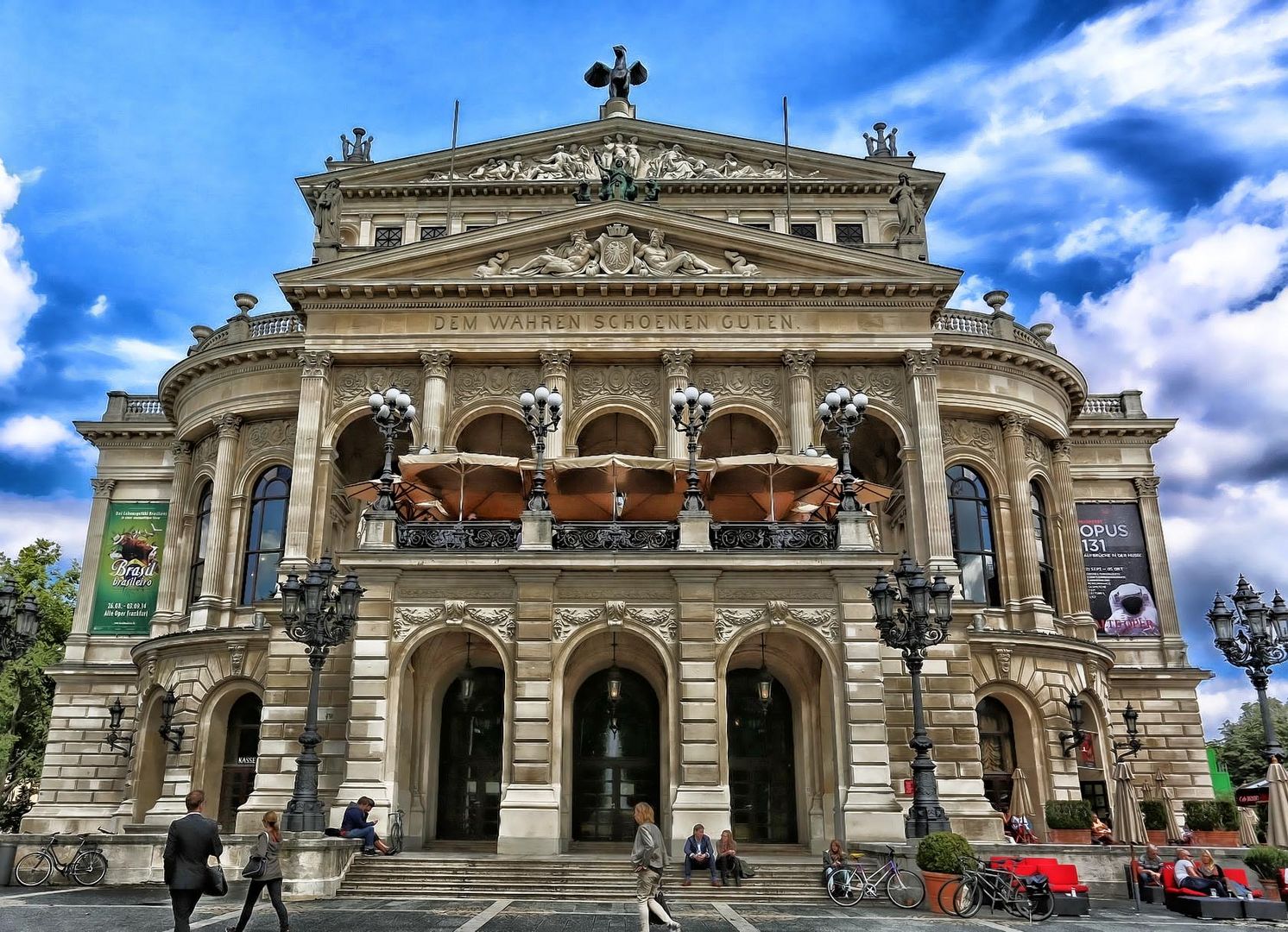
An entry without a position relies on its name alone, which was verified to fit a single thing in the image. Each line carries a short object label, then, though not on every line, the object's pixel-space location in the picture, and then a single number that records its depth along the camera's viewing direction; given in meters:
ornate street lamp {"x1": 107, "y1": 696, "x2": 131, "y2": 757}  37.60
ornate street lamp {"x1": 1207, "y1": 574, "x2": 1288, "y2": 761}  21.67
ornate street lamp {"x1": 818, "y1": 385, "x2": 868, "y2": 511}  24.27
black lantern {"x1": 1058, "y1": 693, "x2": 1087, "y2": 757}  33.53
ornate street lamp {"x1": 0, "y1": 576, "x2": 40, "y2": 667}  20.89
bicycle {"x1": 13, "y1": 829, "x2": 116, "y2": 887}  21.31
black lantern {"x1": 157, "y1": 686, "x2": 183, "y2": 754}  33.97
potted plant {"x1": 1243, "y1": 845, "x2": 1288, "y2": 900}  19.27
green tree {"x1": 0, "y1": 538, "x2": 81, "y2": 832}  42.72
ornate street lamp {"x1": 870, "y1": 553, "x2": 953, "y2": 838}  20.36
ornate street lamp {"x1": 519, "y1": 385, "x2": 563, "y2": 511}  25.25
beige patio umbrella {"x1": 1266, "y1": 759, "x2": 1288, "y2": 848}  19.98
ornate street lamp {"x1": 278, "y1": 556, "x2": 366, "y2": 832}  20.44
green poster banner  40.41
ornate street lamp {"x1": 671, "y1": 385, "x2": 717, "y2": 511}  25.14
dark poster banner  40.06
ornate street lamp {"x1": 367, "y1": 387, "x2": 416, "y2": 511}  24.53
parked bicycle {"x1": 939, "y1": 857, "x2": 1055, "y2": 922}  17.36
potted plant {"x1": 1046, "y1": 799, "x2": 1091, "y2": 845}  27.58
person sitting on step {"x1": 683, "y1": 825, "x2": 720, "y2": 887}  20.95
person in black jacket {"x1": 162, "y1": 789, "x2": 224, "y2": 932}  11.35
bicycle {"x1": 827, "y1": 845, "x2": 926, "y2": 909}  19.12
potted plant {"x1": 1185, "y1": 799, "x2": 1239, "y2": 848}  29.56
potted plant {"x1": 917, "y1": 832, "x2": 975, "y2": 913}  17.73
